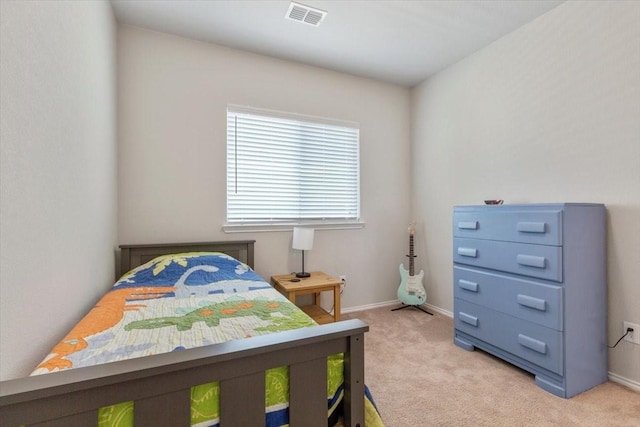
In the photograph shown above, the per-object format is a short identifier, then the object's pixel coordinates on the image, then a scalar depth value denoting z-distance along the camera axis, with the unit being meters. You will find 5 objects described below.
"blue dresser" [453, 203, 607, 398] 1.74
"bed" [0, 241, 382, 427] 0.62
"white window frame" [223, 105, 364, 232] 2.77
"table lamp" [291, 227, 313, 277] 2.73
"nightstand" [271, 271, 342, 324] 2.48
